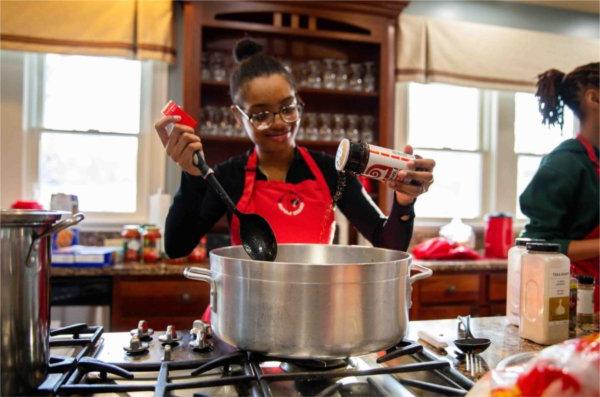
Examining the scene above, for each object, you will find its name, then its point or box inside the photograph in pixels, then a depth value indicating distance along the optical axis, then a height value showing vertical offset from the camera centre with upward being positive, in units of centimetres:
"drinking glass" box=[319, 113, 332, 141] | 245 +38
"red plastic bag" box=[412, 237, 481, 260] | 239 -25
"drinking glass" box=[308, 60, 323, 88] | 246 +65
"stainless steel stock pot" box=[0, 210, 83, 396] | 54 -12
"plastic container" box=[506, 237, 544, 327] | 90 -15
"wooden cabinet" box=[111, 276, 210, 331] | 195 -44
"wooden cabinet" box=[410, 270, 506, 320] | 224 -44
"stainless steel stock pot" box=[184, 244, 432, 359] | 57 -13
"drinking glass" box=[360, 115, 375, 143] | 252 +39
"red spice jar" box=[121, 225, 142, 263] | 212 -22
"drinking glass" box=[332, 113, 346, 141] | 247 +39
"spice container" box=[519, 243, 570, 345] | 80 -15
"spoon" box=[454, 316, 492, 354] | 74 -22
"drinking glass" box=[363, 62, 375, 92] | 254 +66
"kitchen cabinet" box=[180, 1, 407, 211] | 226 +84
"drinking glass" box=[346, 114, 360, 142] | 250 +38
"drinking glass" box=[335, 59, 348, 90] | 249 +66
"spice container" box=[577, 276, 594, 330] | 94 -19
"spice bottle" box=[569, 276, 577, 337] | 86 -18
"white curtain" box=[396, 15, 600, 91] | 262 +89
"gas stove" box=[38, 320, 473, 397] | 59 -24
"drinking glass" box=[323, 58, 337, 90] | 248 +66
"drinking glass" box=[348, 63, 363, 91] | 252 +65
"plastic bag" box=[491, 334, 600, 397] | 41 -15
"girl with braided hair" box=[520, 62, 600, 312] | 127 +1
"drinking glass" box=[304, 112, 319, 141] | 244 +37
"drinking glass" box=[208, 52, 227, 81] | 235 +66
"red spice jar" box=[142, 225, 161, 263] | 211 -22
